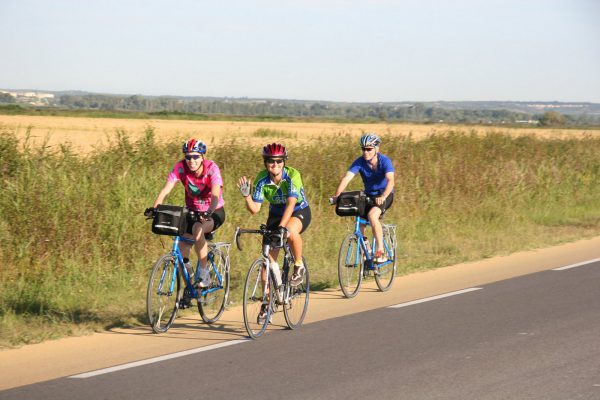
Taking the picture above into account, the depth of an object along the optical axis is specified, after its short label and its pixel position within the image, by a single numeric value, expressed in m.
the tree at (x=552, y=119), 124.57
